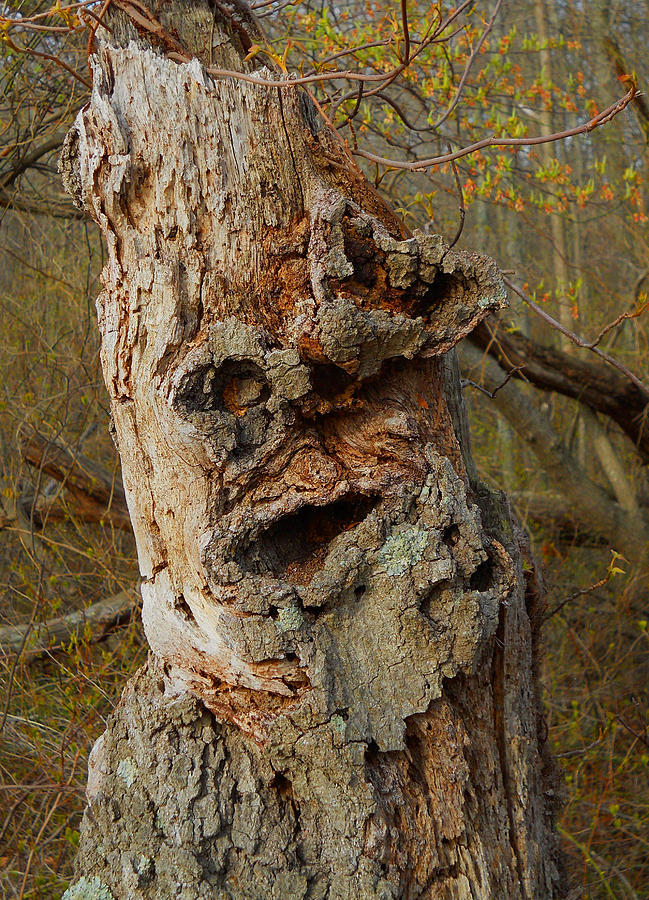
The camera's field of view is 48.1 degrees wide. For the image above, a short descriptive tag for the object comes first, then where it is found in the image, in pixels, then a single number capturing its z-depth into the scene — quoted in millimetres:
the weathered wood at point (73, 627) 4098
